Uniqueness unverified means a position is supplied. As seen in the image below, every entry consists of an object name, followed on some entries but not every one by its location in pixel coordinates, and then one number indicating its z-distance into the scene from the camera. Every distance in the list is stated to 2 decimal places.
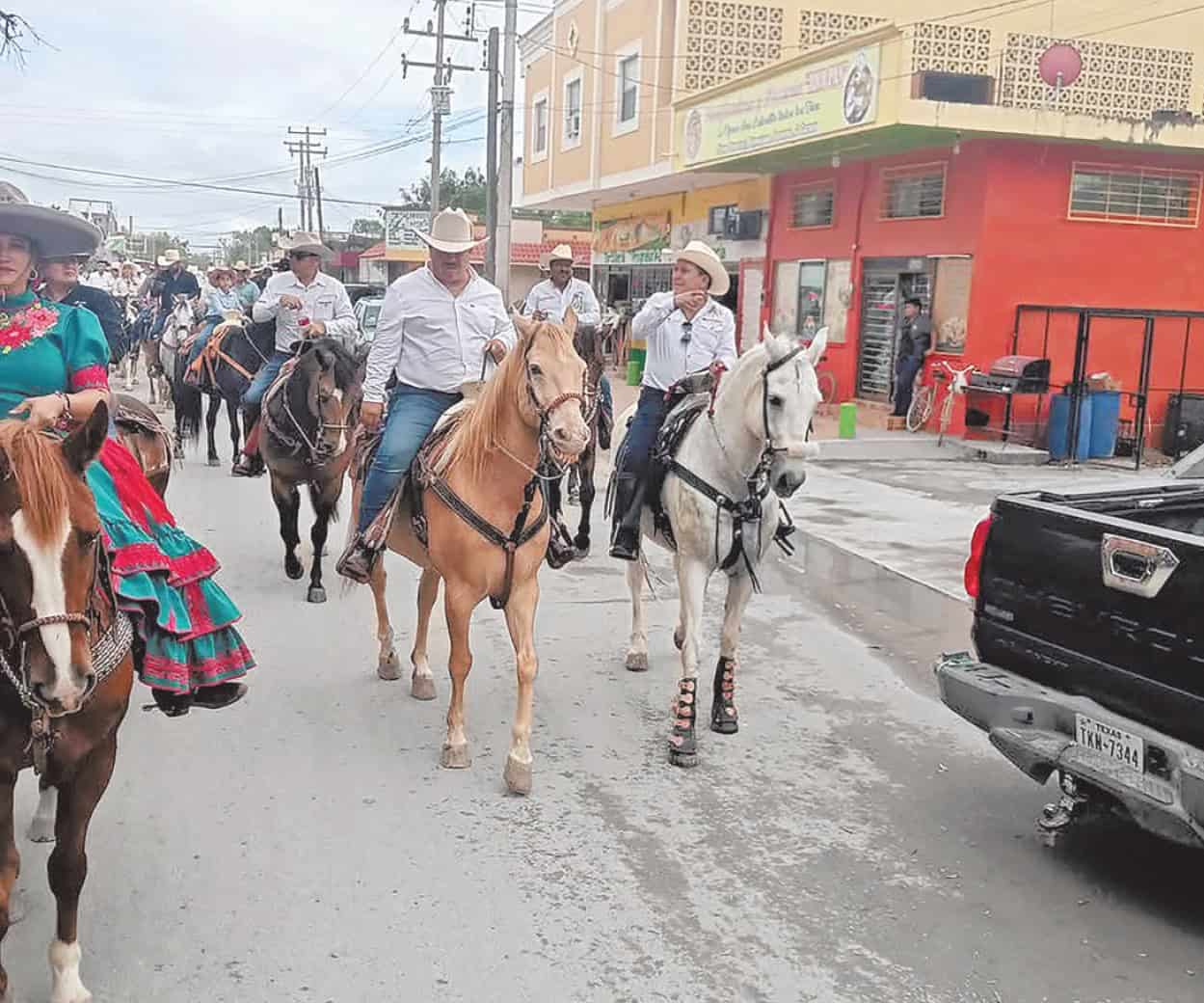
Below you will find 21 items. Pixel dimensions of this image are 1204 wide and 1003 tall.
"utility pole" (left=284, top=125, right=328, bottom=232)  73.12
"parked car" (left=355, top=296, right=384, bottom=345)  26.81
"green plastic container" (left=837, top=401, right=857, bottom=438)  16.89
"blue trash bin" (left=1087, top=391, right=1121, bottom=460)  16.00
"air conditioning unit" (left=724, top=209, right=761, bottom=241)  22.89
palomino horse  4.95
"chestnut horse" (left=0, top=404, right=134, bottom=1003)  2.76
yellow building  16.06
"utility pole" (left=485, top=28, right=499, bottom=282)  25.67
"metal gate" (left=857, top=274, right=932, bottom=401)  18.47
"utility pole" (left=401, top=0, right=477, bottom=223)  37.16
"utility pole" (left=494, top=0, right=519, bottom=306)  24.09
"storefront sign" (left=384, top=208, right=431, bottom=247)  48.81
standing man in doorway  17.36
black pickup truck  3.80
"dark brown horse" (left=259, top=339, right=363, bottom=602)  8.33
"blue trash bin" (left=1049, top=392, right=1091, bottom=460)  15.91
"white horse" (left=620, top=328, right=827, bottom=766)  5.15
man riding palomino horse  5.99
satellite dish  16.84
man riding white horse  6.51
